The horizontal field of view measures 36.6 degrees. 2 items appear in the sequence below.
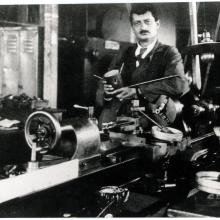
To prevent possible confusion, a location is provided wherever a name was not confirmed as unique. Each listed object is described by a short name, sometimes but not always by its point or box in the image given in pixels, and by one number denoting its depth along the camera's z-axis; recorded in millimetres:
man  3016
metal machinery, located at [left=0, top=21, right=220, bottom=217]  1401
